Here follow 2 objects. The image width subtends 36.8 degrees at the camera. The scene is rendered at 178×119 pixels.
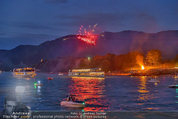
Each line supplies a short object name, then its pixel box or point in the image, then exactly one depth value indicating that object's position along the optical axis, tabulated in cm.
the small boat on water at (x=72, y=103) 3708
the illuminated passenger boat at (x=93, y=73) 19312
